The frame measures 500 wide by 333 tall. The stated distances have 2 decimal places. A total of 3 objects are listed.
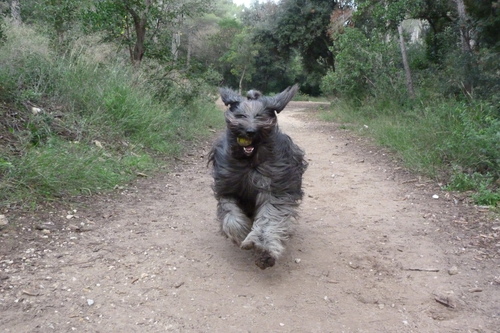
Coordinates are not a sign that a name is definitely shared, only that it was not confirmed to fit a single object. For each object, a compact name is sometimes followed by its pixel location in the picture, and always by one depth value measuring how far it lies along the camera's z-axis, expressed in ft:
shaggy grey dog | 12.19
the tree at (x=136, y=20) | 30.71
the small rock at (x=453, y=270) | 12.38
